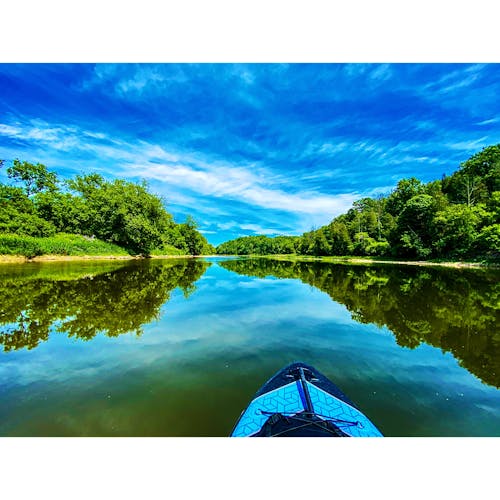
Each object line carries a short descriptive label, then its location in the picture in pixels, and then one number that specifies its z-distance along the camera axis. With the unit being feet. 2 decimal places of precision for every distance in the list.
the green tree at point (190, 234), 241.14
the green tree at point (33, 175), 116.44
